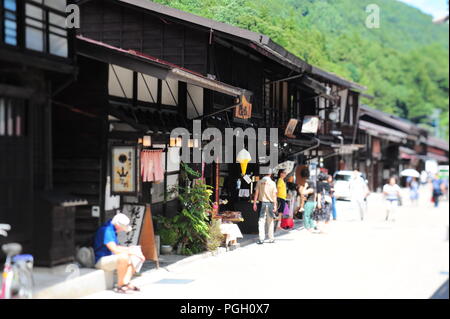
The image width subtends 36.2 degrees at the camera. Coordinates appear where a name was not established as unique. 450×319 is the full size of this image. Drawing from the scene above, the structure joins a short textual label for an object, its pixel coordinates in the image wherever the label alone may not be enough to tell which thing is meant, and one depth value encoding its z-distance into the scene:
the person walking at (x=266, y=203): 18.81
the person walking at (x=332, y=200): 26.06
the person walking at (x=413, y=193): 36.41
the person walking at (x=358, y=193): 27.00
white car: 27.99
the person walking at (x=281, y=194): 21.96
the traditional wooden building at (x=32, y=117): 10.37
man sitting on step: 11.41
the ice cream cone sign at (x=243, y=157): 20.45
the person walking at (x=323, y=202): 23.33
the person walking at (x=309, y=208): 22.75
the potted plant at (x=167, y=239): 15.85
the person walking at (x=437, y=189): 34.25
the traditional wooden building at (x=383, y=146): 39.81
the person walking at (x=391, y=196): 25.72
